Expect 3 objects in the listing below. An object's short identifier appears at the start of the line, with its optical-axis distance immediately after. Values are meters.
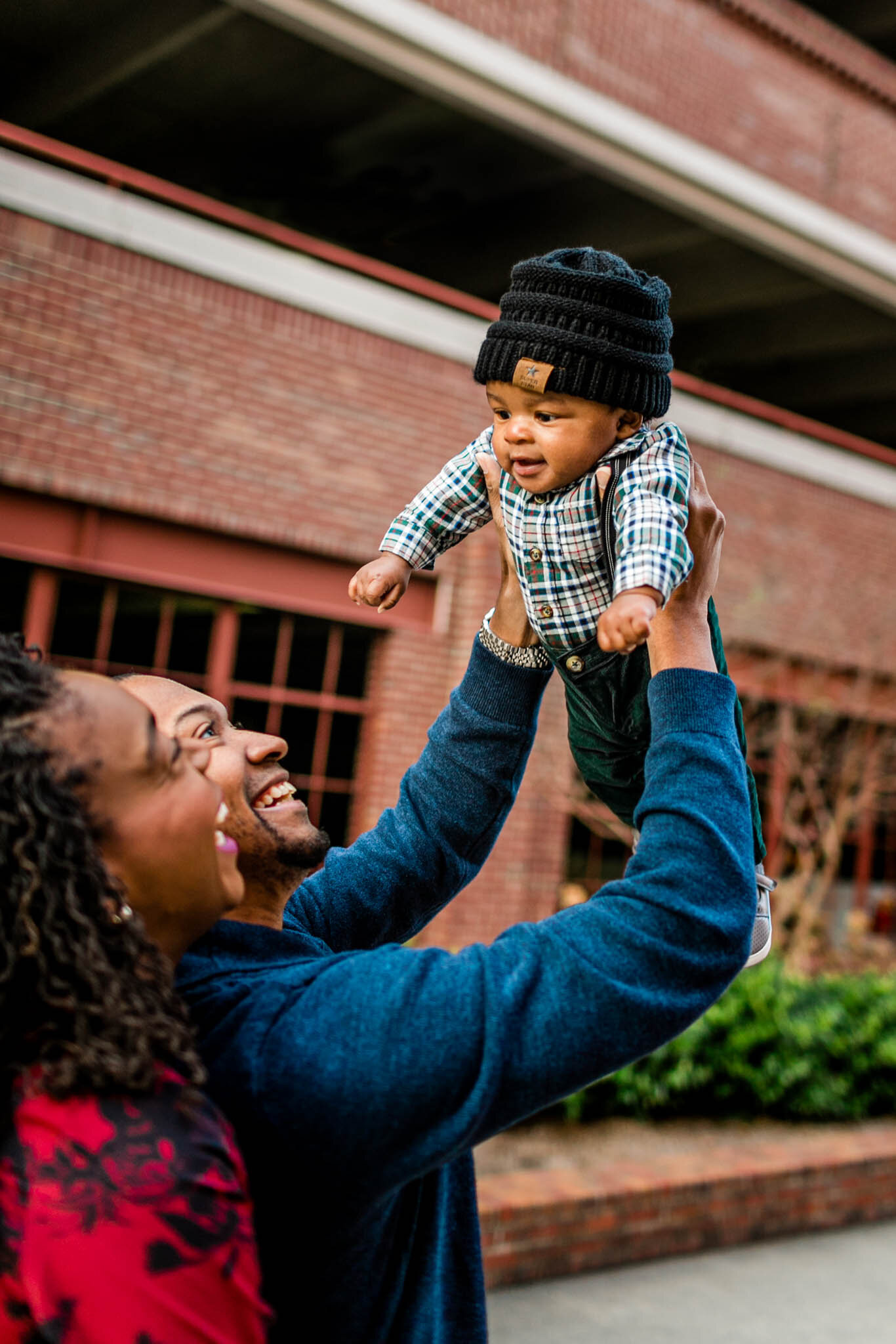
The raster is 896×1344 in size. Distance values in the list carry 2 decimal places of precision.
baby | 1.79
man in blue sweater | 1.34
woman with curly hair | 1.08
